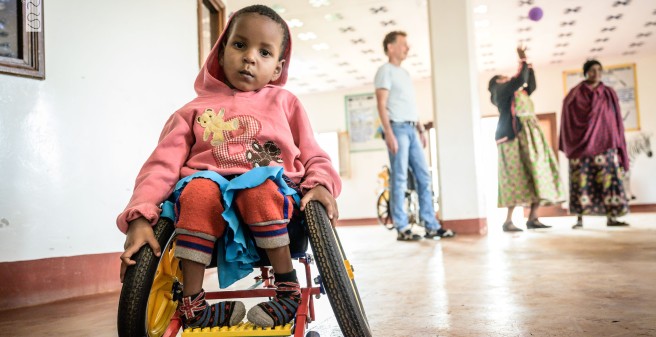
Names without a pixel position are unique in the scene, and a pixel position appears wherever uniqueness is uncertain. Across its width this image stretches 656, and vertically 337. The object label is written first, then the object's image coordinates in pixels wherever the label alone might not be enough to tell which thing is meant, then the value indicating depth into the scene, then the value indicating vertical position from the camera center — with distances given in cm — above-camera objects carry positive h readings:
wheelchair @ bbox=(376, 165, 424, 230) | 545 -25
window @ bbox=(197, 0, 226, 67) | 332 +116
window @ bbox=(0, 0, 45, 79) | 188 +62
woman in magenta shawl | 430 +22
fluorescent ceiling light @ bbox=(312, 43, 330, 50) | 774 +219
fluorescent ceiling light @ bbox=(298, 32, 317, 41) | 722 +220
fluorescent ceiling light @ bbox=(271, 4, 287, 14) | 617 +224
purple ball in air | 645 +211
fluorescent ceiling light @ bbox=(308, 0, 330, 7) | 616 +228
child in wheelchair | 88 +3
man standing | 379 +36
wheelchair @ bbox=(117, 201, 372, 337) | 80 -17
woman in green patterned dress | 427 +20
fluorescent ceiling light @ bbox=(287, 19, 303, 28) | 668 +222
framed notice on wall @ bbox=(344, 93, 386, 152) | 1085 +135
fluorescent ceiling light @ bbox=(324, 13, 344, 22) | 661 +226
